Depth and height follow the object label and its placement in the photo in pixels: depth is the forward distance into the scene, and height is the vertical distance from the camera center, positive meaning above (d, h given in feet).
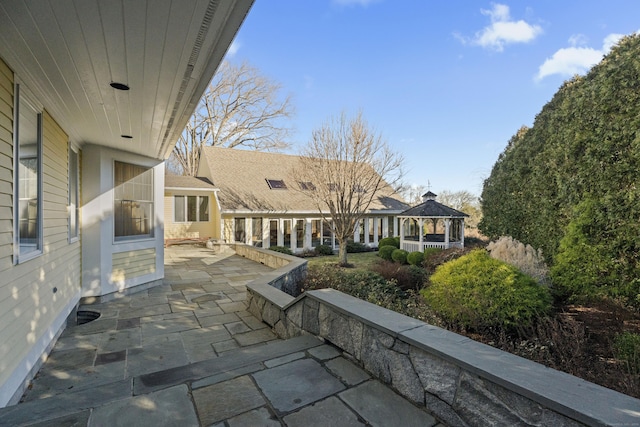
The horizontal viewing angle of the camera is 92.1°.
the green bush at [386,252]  43.19 -5.41
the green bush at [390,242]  49.59 -4.65
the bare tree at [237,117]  70.79 +23.06
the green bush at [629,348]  9.16 -4.33
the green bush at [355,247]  50.80 -5.63
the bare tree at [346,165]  36.52 +5.91
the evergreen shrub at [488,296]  13.06 -3.70
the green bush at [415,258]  37.19 -5.39
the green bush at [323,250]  47.70 -5.61
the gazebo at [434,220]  44.21 -1.90
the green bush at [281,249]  44.64 -5.10
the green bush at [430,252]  33.77 -4.43
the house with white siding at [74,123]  6.52 +3.89
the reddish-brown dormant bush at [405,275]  23.53 -5.00
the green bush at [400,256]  39.83 -5.55
